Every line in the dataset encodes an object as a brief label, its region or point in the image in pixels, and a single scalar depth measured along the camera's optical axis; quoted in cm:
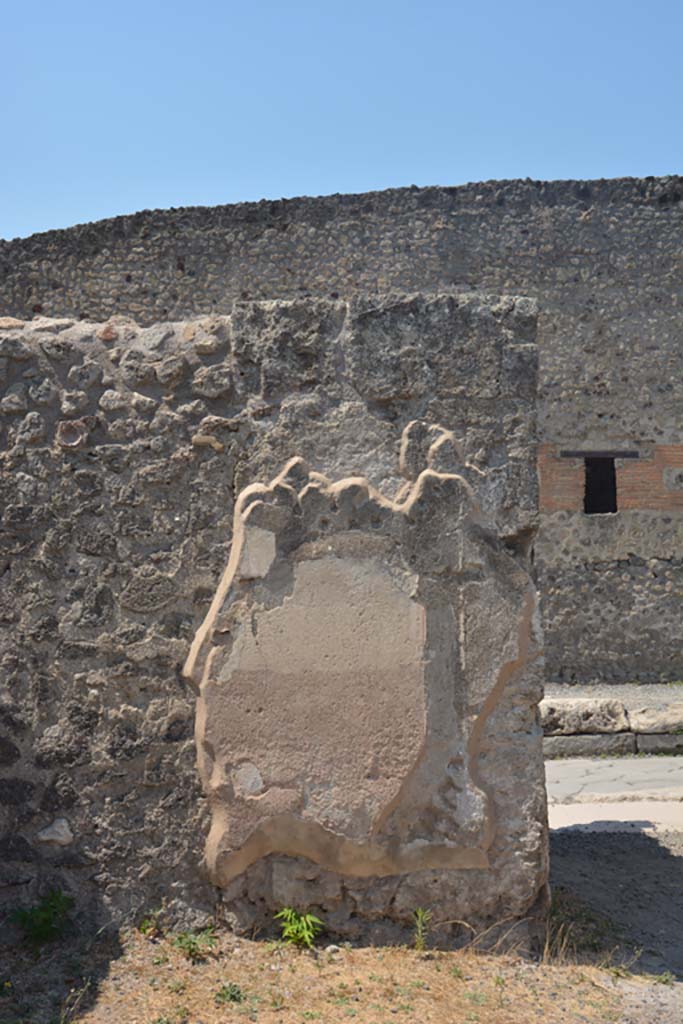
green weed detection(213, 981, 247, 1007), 296
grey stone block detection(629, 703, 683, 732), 782
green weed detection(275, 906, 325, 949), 321
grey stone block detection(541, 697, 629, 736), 784
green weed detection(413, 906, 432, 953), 323
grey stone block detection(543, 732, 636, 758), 776
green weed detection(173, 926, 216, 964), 319
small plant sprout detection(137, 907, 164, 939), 329
